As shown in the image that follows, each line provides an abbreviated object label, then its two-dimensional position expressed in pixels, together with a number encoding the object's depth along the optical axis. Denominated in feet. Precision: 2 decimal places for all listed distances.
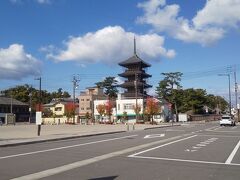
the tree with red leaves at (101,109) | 195.87
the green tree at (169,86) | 246.54
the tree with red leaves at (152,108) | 173.56
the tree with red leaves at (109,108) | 195.53
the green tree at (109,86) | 291.91
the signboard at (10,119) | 163.55
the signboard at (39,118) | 65.48
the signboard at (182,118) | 223.10
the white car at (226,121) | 122.07
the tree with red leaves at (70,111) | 188.94
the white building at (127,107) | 207.30
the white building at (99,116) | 213.36
